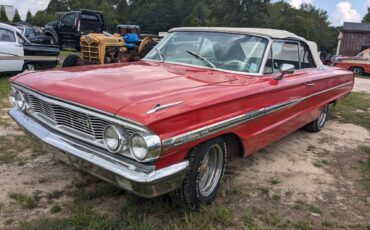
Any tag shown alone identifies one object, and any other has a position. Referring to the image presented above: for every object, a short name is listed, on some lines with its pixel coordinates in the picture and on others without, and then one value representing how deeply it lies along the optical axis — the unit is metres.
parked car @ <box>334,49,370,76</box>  20.95
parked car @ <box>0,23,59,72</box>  9.43
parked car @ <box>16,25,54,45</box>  14.42
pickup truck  17.91
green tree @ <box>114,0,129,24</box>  69.44
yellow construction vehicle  11.42
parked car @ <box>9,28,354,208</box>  2.55
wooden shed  32.34
